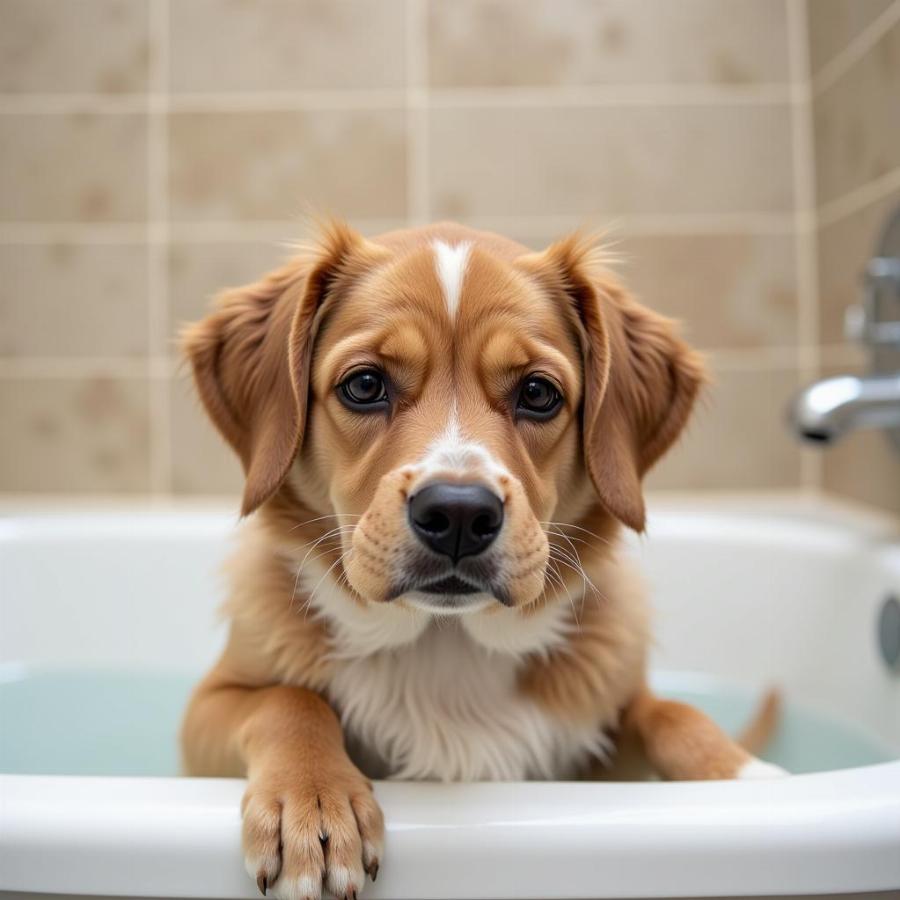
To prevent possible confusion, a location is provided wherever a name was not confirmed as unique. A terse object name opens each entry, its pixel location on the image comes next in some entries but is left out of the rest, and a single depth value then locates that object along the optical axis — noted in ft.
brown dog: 1.42
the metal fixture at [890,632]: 1.98
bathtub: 1.11
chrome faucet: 1.91
